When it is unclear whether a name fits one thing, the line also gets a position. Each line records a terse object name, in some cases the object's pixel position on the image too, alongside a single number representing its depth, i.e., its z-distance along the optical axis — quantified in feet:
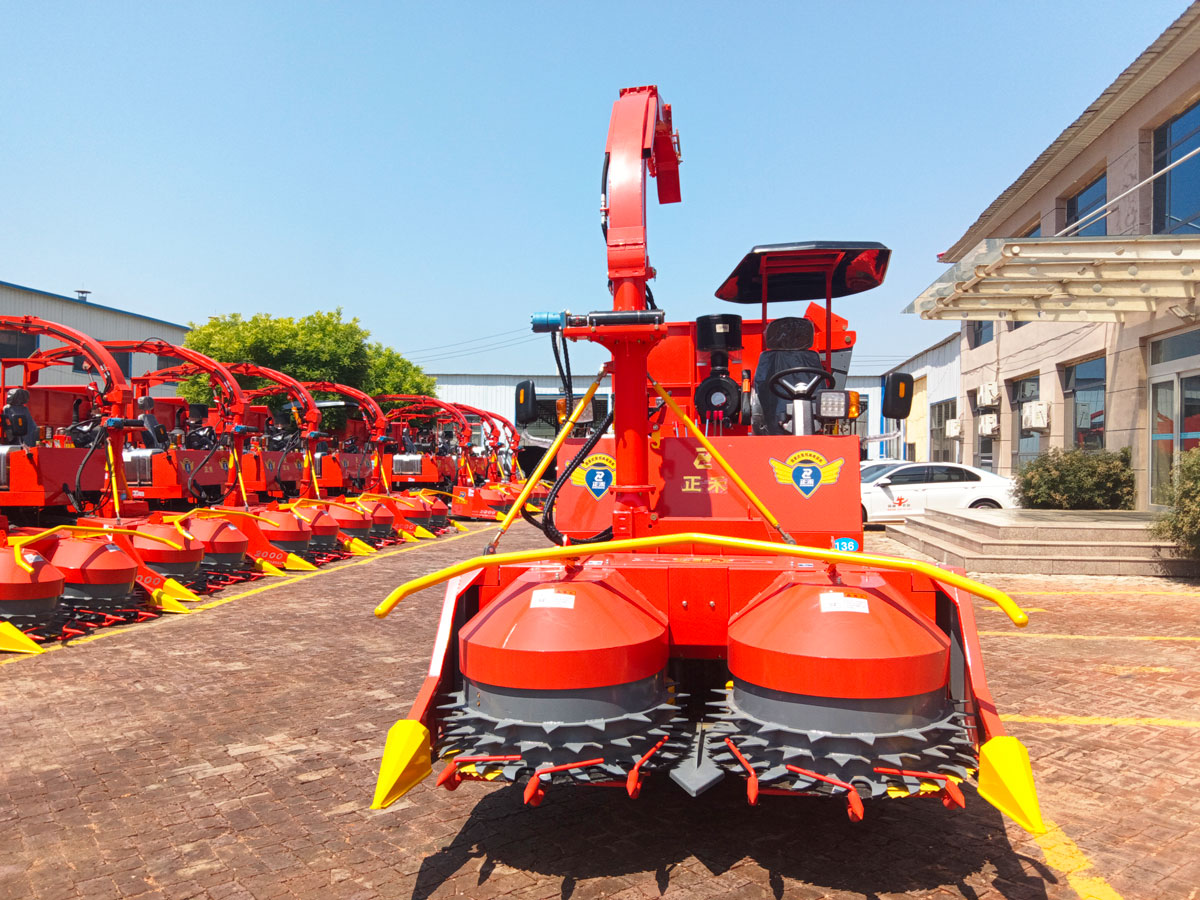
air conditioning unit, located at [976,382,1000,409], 72.33
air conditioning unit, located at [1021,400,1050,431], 61.26
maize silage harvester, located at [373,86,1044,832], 9.43
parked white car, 55.01
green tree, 98.07
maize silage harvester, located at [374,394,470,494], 70.54
